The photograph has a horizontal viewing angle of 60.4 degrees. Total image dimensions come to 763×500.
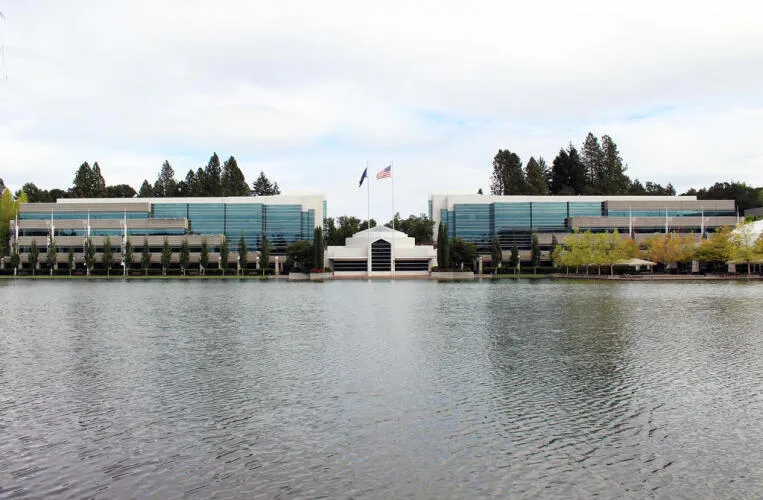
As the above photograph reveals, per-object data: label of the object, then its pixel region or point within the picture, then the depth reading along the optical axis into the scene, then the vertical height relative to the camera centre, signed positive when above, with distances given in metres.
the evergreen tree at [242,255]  125.88 +1.58
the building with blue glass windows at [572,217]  134.12 +8.87
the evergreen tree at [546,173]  174.75 +23.27
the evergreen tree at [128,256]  122.31 +1.65
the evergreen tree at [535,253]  126.65 +1.25
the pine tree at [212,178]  155.12 +20.48
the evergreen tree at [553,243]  126.03 +3.19
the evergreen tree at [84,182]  151.25 +19.39
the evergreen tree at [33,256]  122.19 +1.85
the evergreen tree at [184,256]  122.88 +1.50
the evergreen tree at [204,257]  123.38 +1.28
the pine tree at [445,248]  118.32 +2.29
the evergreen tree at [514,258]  128.80 +0.34
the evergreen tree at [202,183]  156.12 +19.43
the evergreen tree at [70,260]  123.44 +1.03
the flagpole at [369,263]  125.44 -0.26
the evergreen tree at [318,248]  116.69 +2.56
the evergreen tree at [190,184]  161.62 +19.87
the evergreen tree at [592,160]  164.25 +24.92
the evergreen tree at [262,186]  180.88 +21.37
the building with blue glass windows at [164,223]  129.88 +8.40
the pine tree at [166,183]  166.25 +21.13
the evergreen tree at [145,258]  123.06 +1.22
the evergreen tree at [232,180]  153.88 +19.71
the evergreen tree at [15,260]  121.56 +1.15
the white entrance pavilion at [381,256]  126.44 +1.13
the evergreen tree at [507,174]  161.50 +21.45
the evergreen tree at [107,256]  122.62 +1.69
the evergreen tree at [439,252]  119.69 +1.60
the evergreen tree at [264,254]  124.50 +1.63
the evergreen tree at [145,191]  168.50 +18.96
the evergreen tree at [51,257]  122.12 +1.62
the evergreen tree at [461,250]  128.25 +2.03
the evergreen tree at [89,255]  122.00 +1.91
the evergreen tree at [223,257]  124.56 +1.24
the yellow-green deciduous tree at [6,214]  131.38 +10.67
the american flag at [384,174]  97.00 +13.03
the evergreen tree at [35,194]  172.88 +19.23
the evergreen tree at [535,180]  157.12 +19.22
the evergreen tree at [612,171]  158.38 +21.42
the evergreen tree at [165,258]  123.31 +1.18
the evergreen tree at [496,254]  127.44 +1.16
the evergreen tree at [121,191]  179.00 +20.40
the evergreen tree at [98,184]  152.12 +19.01
